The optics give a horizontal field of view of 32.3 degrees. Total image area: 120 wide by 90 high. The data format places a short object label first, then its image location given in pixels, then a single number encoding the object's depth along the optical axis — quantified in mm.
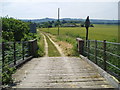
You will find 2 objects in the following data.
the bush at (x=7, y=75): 5031
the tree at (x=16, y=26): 15492
